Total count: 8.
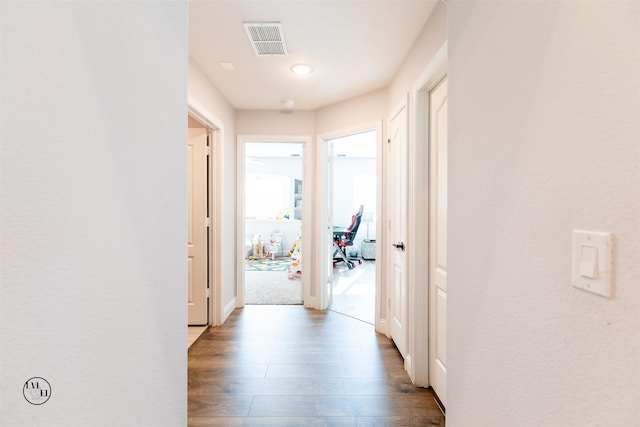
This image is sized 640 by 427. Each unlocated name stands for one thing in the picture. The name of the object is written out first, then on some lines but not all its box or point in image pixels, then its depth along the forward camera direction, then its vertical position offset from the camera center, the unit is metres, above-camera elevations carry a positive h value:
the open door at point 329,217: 3.82 -0.12
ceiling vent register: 2.03 +1.19
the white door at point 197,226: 3.27 -0.20
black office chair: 6.32 -0.65
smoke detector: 3.47 +1.17
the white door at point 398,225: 2.42 -0.15
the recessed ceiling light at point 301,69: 2.62 +1.20
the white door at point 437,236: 1.92 -0.18
